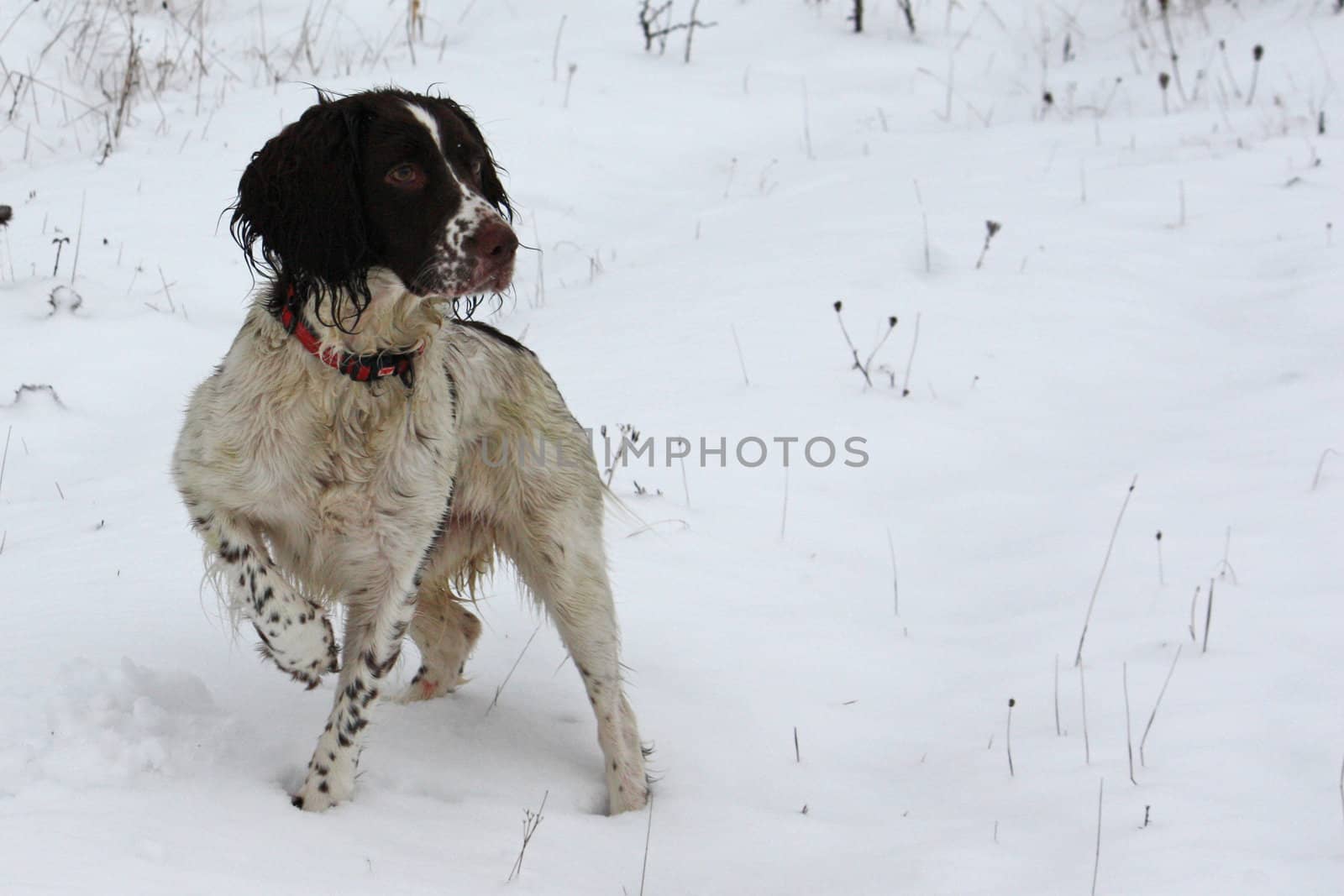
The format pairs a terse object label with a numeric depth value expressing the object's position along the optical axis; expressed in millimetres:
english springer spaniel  5699
